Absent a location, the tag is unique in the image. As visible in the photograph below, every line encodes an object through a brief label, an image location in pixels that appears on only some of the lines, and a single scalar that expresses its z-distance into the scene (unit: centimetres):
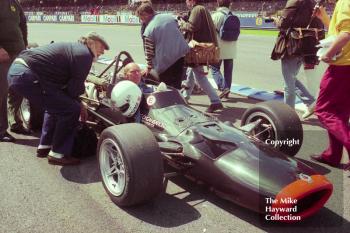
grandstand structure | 2830
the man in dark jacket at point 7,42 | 526
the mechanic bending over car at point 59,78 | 436
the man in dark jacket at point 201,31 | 651
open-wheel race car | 321
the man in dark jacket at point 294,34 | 577
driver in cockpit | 468
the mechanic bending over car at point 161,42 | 552
